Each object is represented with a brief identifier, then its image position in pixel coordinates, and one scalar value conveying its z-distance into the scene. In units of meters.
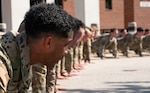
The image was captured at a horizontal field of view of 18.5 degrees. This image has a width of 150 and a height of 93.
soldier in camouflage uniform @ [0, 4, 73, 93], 2.44
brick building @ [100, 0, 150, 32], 33.42
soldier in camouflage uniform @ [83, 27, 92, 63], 16.75
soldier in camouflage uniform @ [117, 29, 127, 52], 22.47
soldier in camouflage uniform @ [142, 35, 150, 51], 22.95
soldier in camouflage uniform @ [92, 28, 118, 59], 20.67
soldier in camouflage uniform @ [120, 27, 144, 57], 22.05
